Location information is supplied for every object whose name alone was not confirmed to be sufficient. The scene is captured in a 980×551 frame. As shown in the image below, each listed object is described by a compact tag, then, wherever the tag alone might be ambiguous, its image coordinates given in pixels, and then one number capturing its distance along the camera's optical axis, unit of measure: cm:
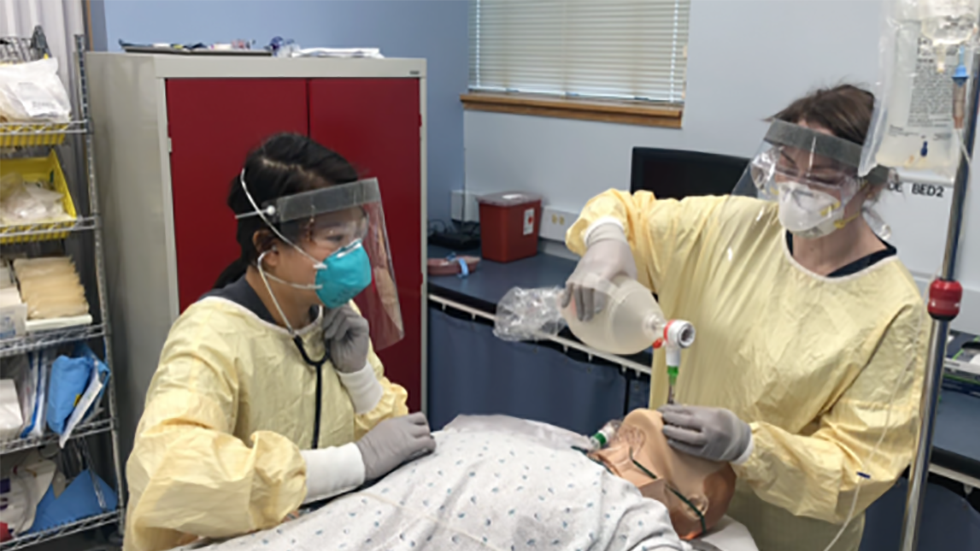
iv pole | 99
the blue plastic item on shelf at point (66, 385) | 245
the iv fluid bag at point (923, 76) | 101
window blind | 306
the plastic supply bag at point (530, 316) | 192
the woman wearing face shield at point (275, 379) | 121
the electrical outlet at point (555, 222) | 337
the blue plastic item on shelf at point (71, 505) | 258
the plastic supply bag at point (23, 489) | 251
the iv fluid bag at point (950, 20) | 101
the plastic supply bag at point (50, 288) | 242
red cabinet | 238
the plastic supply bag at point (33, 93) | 225
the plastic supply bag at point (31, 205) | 237
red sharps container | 329
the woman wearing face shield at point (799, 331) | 143
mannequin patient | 126
